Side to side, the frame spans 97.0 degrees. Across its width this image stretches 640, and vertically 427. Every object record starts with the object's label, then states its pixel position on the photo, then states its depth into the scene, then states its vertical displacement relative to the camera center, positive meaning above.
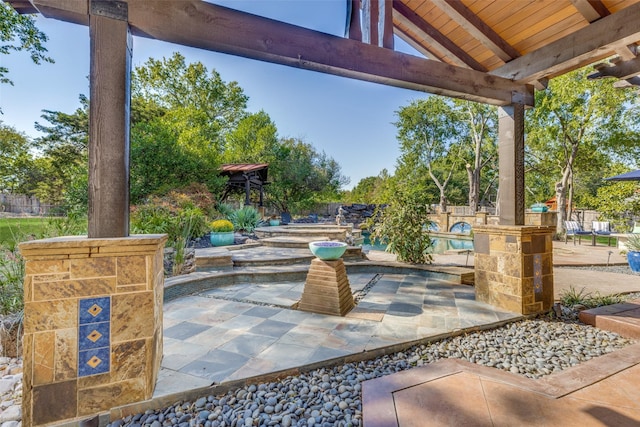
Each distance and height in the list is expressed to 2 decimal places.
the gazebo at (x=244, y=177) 12.30 +1.61
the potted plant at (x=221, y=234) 7.24 -0.55
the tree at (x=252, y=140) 18.23 +4.93
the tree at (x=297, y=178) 17.41 +2.21
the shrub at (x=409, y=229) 5.05 -0.28
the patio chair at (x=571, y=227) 9.67 -0.46
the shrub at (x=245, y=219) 9.79 -0.23
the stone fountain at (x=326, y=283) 2.93 -0.75
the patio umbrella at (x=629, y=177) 5.78 +0.80
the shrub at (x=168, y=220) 5.99 -0.18
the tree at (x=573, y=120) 10.36 +3.78
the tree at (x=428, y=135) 17.00 +4.96
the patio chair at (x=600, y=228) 8.54 -0.43
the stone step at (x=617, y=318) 2.59 -1.01
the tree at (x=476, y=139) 14.83 +4.18
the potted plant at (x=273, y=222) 12.07 -0.39
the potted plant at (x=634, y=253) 5.04 -0.68
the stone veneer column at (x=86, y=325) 1.44 -0.61
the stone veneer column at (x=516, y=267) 2.96 -0.57
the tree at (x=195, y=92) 18.25 +8.26
